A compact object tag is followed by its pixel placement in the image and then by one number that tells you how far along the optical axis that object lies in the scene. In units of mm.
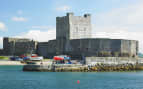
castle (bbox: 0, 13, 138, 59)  124562
